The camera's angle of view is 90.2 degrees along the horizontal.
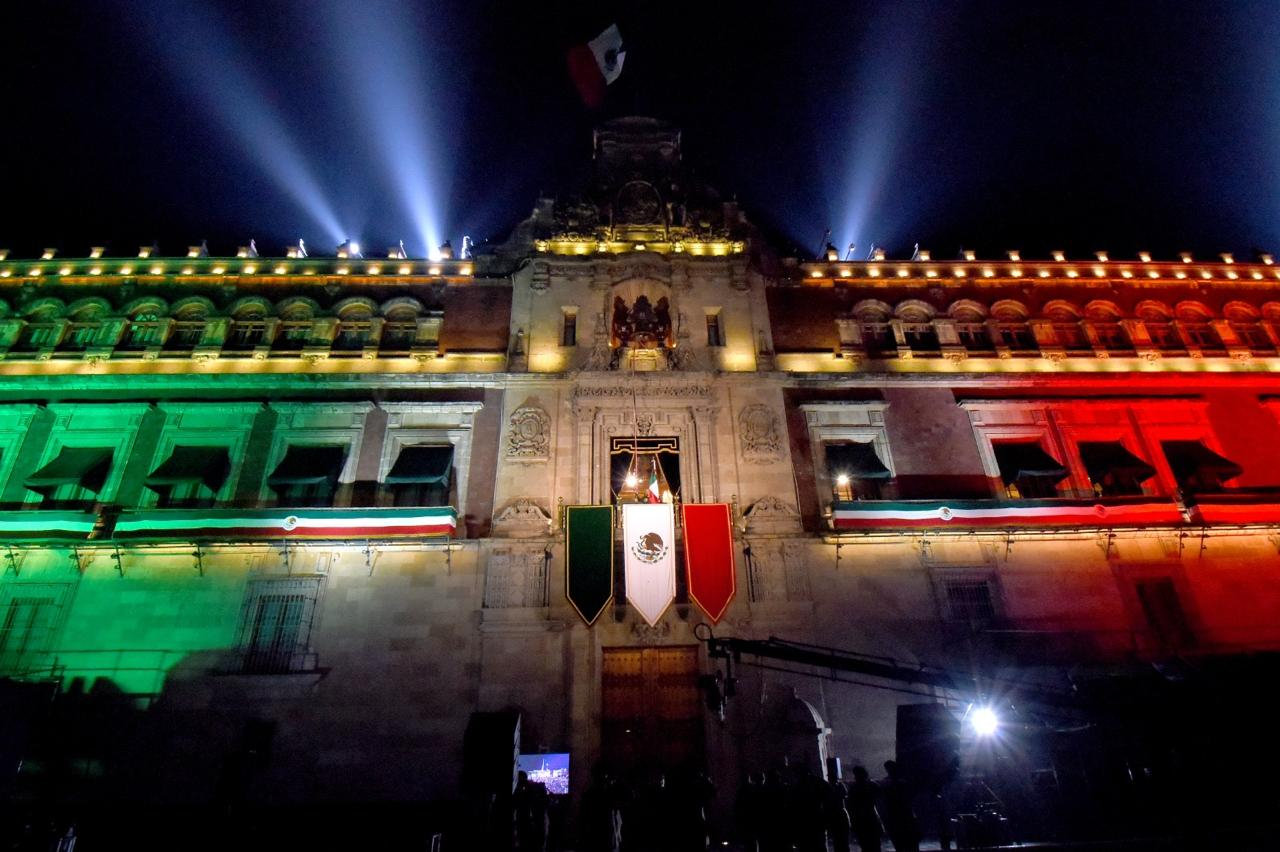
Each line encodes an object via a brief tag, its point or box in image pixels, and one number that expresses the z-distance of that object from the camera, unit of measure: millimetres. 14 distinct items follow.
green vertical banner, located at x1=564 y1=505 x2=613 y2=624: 17156
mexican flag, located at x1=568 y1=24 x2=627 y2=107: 22766
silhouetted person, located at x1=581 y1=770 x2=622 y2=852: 11620
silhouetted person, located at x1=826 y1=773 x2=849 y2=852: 11078
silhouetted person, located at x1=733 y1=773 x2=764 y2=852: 11273
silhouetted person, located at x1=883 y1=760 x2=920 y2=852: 10766
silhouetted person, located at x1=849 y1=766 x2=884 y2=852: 10906
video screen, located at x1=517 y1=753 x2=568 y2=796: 15578
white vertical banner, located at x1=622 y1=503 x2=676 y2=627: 16672
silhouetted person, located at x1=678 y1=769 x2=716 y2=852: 11102
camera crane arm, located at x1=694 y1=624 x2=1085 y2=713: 15375
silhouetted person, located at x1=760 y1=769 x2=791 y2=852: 10906
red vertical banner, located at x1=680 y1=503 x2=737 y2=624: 17375
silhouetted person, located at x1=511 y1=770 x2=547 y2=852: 11375
